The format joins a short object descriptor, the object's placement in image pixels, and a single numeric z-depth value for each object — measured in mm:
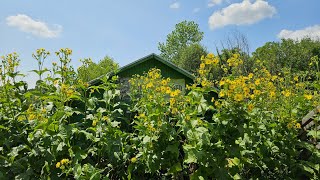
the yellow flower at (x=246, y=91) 1798
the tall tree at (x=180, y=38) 30305
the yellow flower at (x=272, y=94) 2137
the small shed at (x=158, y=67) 9839
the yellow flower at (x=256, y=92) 1912
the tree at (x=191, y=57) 24878
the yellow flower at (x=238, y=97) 1703
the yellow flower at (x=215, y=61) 1964
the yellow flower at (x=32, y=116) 1874
